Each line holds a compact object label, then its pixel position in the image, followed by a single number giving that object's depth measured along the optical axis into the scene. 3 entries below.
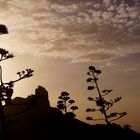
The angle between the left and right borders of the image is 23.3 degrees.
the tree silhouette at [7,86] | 25.20
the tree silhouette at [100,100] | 42.52
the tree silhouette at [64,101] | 55.41
